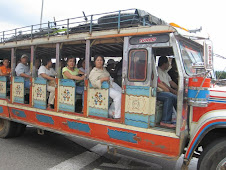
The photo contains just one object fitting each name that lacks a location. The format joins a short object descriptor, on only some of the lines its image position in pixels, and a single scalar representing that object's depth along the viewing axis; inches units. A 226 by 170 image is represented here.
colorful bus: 118.7
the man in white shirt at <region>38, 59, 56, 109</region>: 186.9
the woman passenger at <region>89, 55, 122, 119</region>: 147.6
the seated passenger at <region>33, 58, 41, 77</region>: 203.0
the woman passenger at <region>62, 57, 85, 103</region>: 170.1
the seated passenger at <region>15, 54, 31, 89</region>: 210.2
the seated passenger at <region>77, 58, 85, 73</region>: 221.8
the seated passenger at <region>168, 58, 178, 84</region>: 178.3
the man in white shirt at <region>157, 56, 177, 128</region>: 136.9
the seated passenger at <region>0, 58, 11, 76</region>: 241.7
